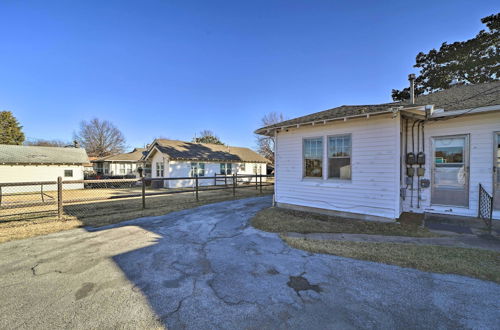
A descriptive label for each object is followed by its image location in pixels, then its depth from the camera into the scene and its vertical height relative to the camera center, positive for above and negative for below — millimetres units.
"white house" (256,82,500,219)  5301 +138
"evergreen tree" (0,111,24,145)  29188 +4857
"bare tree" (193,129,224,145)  39834 +4516
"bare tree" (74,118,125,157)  41531 +5033
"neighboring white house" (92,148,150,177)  26666 -335
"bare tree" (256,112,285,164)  37000 +4062
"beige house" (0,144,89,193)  17047 -192
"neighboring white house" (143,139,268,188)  18250 +132
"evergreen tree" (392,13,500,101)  14539 +7769
